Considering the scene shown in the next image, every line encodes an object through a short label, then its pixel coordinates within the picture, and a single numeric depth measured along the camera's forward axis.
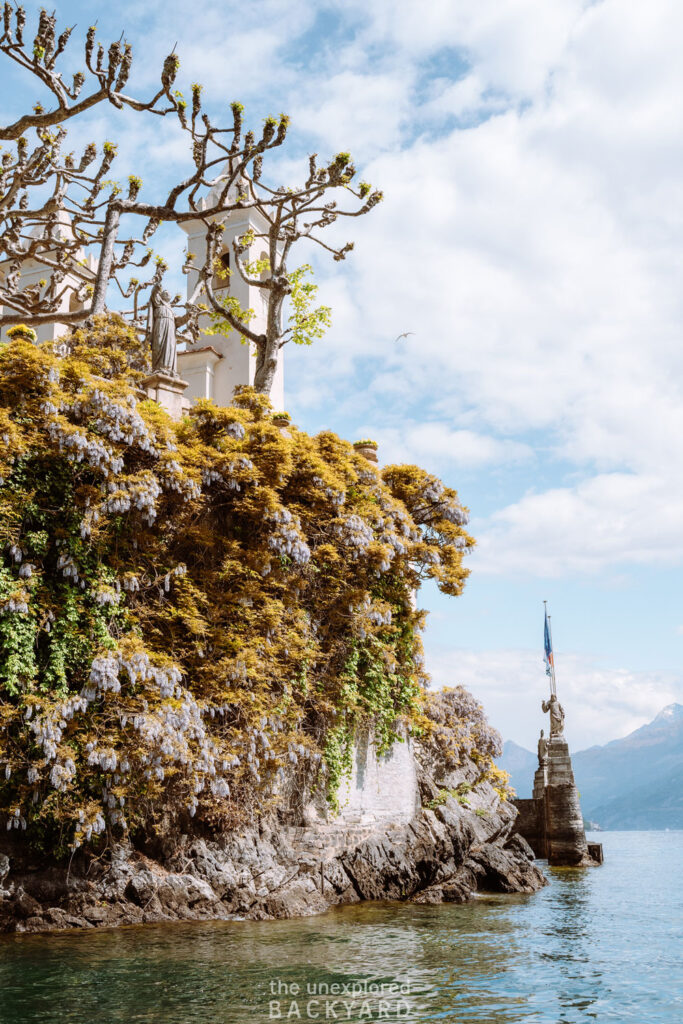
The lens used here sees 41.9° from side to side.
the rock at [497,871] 22.94
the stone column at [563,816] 42.53
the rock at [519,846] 29.23
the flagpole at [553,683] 46.19
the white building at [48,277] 39.31
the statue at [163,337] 24.23
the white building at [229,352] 38.69
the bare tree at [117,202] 18.95
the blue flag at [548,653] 46.91
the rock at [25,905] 14.62
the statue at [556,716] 45.94
